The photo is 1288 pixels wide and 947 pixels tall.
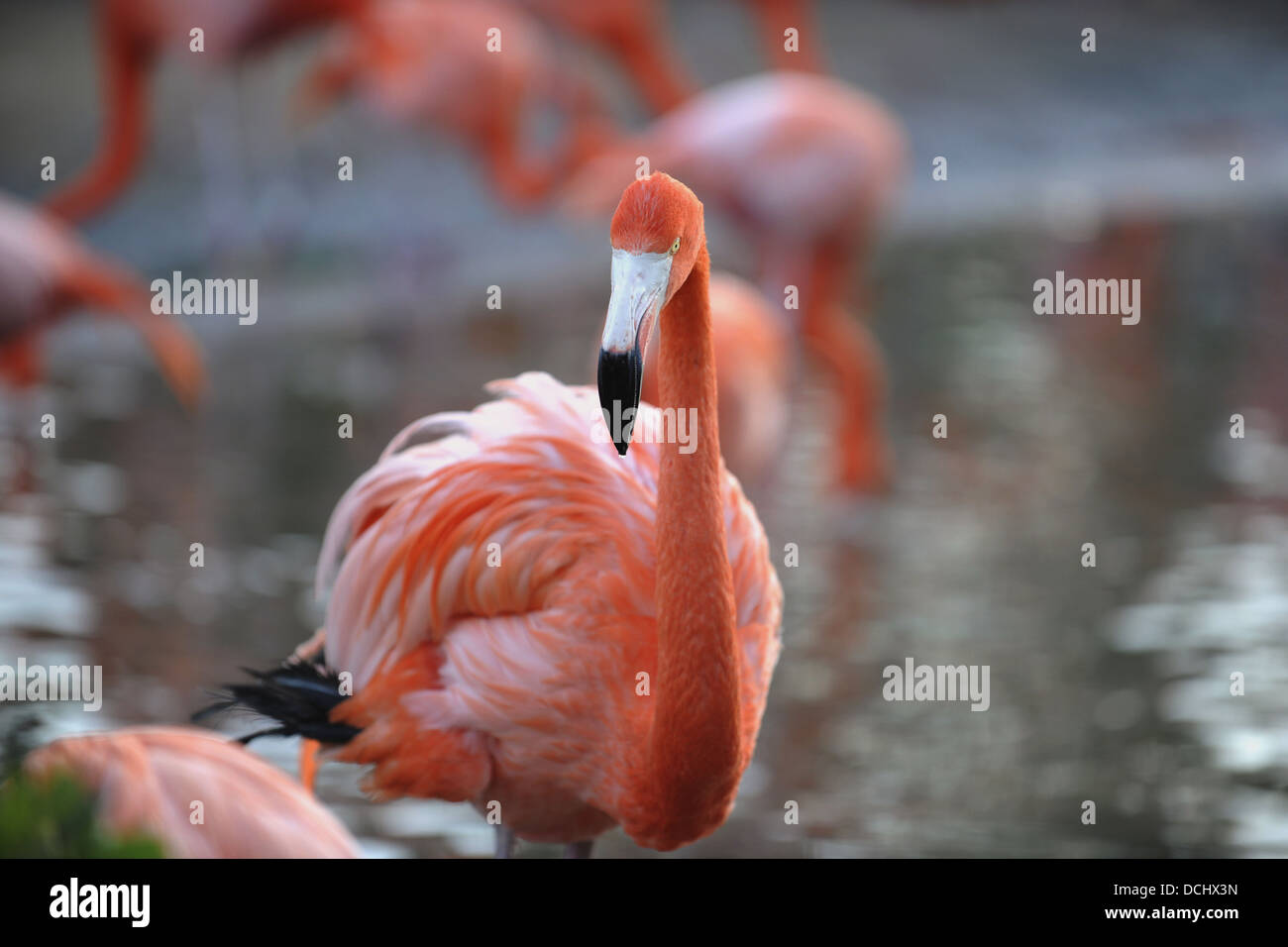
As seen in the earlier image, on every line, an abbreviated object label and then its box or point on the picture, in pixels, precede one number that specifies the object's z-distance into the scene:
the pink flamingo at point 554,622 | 1.95
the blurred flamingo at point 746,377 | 4.16
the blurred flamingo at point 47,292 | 4.86
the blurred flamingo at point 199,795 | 1.76
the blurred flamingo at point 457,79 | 6.40
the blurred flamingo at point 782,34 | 7.57
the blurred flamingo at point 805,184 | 5.26
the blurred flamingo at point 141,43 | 6.10
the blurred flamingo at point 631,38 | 7.29
